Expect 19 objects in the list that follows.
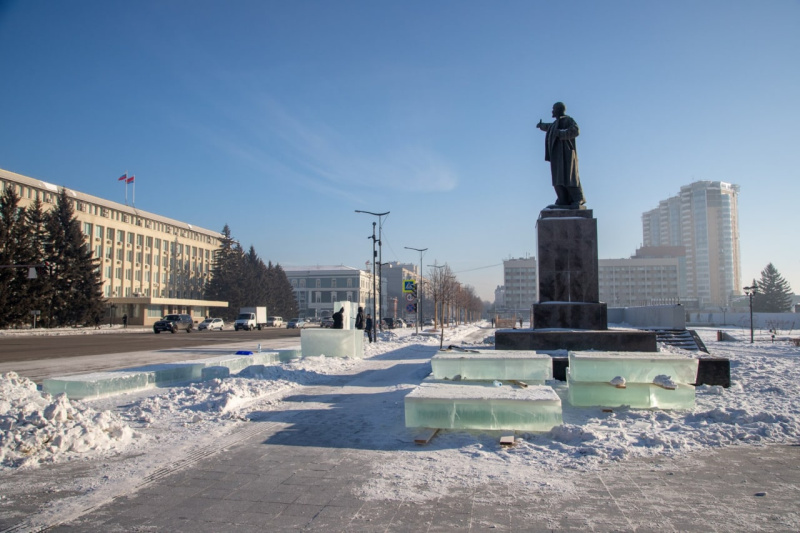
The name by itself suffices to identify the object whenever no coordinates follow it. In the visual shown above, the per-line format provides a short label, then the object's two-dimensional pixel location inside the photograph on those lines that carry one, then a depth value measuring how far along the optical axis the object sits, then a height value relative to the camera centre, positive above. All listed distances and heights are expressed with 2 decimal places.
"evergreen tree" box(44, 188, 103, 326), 52.94 +2.73
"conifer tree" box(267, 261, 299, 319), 92.24 +0.76
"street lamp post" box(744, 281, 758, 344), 37.00 +0.54
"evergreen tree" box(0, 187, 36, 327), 44.25 +3.12
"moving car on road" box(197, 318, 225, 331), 55.63 -2.64
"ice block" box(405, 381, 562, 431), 6.81 -1.41
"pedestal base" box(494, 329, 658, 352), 12.99 -1.03
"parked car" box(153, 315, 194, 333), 44.94 -2.13
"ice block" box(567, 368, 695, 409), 8.22 -1.50
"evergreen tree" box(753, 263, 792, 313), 99.56 +0.88
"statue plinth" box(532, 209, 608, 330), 14.59 +0.74
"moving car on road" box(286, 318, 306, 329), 69.31 -3.20
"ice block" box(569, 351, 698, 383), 8.75 -1.12
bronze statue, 15.65 +4.00
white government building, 66.34 +6.30
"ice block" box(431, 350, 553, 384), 9.69 -1.22
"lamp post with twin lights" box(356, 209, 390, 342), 34.09 +3.21
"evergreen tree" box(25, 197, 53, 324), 47.40 +4.17
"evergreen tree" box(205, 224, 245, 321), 82.12 +2.93
